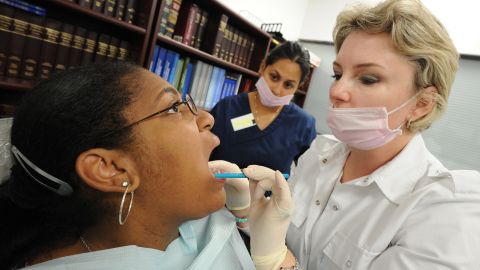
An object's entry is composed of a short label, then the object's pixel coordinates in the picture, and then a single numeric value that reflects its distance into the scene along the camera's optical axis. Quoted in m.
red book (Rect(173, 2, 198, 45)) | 1.95
